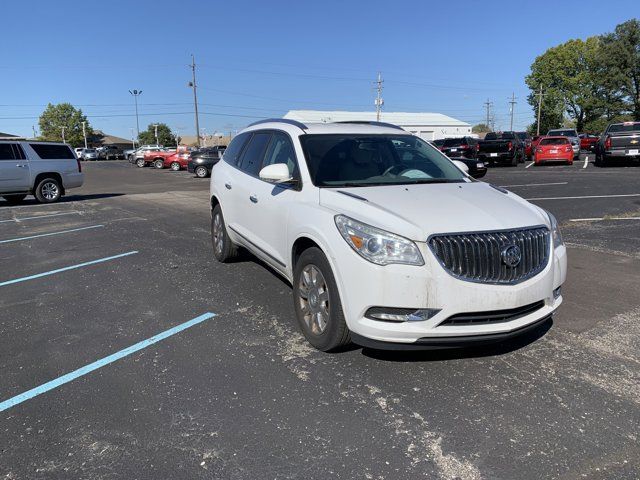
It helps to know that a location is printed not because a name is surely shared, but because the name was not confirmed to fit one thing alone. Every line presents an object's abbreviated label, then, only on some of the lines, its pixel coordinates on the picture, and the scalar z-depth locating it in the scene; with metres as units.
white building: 83.39
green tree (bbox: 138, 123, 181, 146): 130.62
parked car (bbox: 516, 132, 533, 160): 32.62
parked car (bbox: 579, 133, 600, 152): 39.94
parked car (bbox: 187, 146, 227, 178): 27.85
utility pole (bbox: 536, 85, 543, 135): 78.91
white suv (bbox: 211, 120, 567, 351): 3.28
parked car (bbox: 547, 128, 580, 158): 29.81
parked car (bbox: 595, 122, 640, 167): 22.09
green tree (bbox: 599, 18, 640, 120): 68.38
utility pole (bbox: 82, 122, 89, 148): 113.94
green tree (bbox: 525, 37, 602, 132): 76.31
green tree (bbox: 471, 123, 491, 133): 136.94
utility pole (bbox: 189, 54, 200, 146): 59.94
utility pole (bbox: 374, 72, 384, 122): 69.12
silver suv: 14.68
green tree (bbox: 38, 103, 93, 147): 120.31
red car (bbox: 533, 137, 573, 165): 25.31
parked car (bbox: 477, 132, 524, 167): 26.17
